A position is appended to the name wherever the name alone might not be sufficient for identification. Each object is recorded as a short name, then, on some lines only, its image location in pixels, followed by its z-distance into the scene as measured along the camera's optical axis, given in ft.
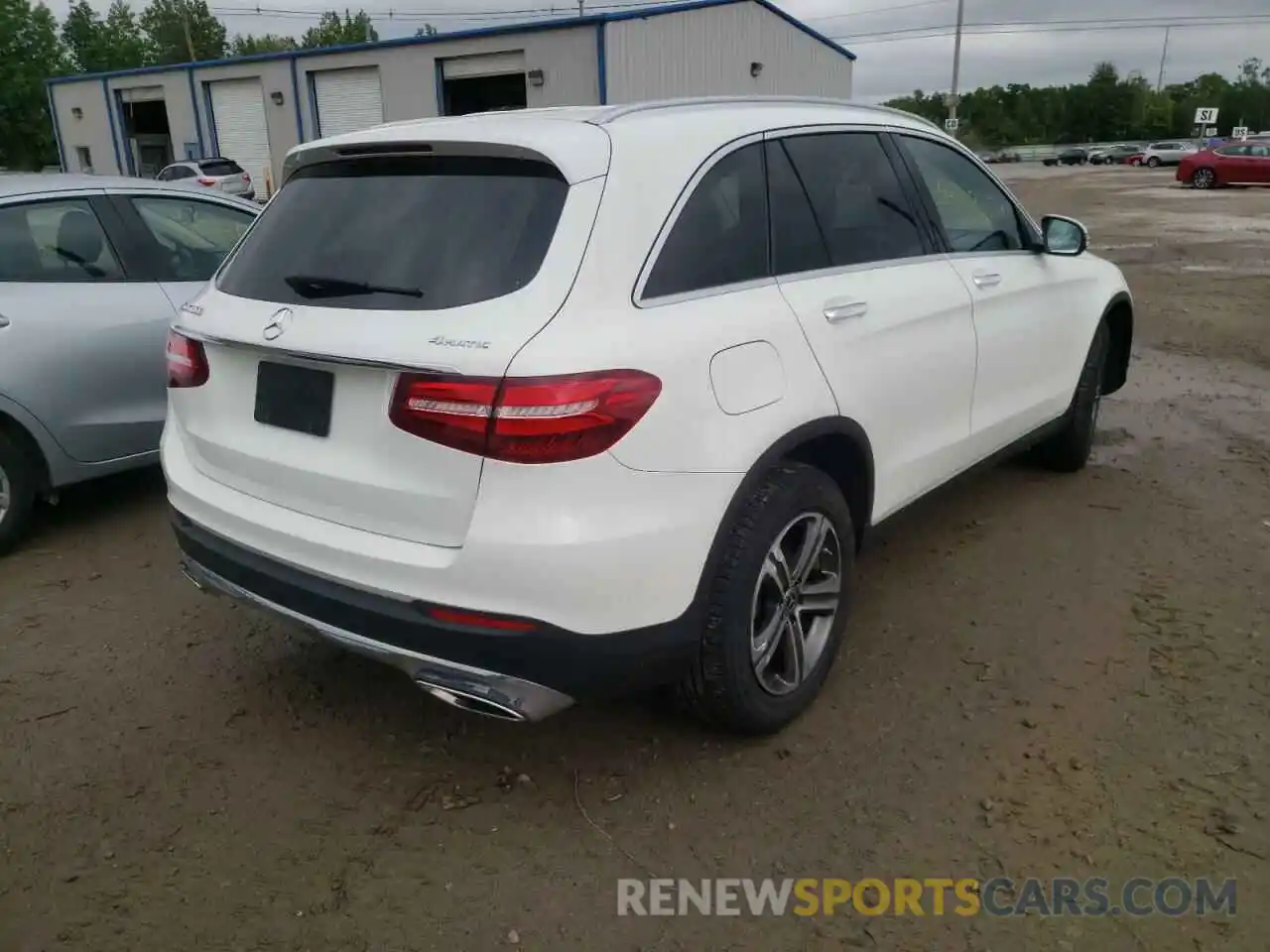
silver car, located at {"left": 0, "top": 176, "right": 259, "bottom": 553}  14.58
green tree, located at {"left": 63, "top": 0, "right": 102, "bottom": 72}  203.62
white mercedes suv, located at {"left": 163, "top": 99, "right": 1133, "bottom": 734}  7.73
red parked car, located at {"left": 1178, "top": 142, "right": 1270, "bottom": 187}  102.42
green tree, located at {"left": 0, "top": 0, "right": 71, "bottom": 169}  137.90
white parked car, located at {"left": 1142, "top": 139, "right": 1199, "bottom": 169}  172.96
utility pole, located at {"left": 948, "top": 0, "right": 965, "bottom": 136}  145.69
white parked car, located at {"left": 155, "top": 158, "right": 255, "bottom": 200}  88.89
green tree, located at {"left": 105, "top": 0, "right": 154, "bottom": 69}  202.39
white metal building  81.82
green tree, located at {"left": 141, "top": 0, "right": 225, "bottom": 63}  245.24
